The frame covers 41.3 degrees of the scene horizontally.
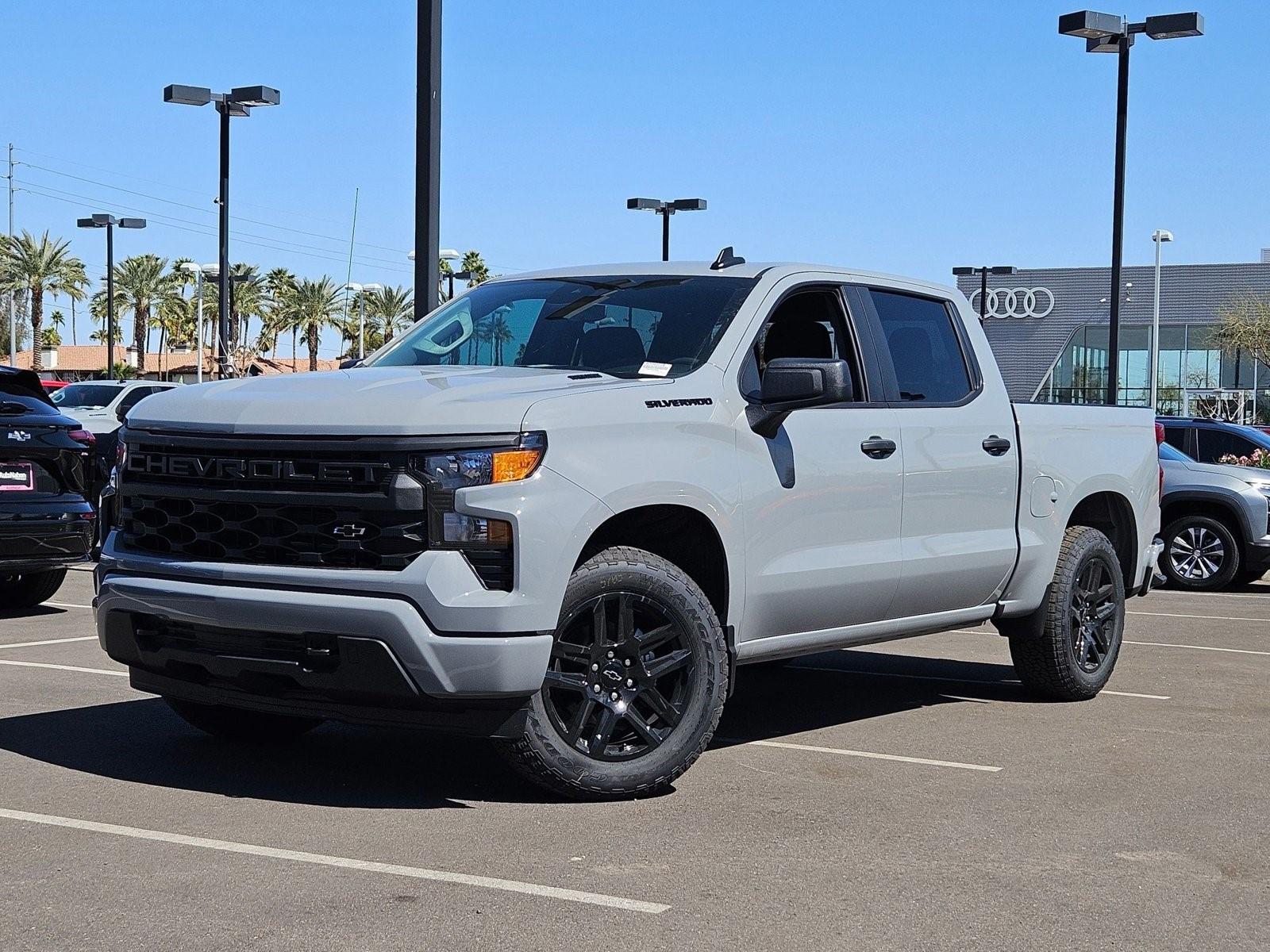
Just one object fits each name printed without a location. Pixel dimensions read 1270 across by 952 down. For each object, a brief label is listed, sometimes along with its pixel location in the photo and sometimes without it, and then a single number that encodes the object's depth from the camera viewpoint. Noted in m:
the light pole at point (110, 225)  44.78
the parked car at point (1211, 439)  16.23
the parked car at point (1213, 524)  15.45
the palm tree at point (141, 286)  86.75
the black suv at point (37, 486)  10.49
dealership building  59.94
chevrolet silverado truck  5.47
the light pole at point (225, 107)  24.34
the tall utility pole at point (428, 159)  12.05
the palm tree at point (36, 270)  76.31
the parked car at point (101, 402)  20.38
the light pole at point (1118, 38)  20.03
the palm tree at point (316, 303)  96.56
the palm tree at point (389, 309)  99.00
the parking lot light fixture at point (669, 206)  35.41
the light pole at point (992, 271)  46.50
